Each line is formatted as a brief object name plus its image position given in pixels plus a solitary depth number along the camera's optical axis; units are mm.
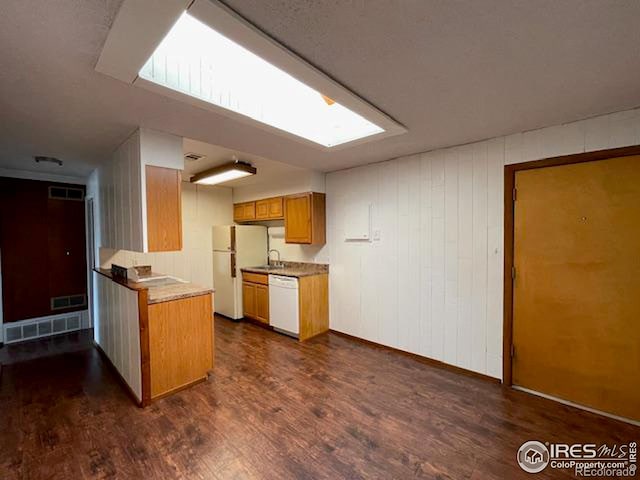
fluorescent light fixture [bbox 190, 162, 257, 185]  3604
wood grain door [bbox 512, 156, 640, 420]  2137
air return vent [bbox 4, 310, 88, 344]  3861
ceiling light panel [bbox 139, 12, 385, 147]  1646
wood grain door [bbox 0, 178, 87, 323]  3871
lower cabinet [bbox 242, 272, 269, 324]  4355
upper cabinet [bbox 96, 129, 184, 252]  2357
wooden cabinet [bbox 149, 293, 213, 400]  2434
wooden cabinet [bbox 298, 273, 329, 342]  3893
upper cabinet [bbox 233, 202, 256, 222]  5016
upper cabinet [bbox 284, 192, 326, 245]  4062
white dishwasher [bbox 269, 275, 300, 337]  3895
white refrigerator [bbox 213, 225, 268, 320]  4711
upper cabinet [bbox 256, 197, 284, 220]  4535
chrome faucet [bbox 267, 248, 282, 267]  5001
